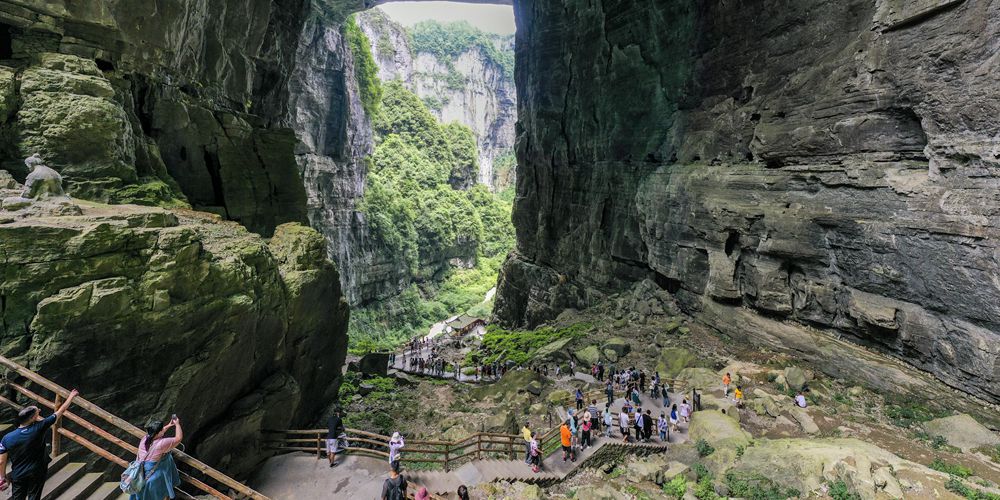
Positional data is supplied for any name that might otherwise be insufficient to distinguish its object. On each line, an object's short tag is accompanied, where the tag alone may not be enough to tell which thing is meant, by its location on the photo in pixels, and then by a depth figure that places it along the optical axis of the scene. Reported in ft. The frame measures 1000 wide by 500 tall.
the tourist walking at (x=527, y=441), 38.29
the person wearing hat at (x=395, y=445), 32.48
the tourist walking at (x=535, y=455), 37.09
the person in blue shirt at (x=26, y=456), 15.70
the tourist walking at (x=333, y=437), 33.55
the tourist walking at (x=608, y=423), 43.08
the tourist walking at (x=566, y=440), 38.32
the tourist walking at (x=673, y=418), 44.53
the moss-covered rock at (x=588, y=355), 66.35
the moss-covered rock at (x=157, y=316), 23.26
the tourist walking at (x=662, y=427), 42.91
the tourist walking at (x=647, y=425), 42.63
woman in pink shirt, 16.67
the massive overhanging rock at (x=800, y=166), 38.58
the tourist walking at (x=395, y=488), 24.70
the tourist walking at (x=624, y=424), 42.27
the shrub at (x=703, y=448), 38.50
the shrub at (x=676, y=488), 33.71
